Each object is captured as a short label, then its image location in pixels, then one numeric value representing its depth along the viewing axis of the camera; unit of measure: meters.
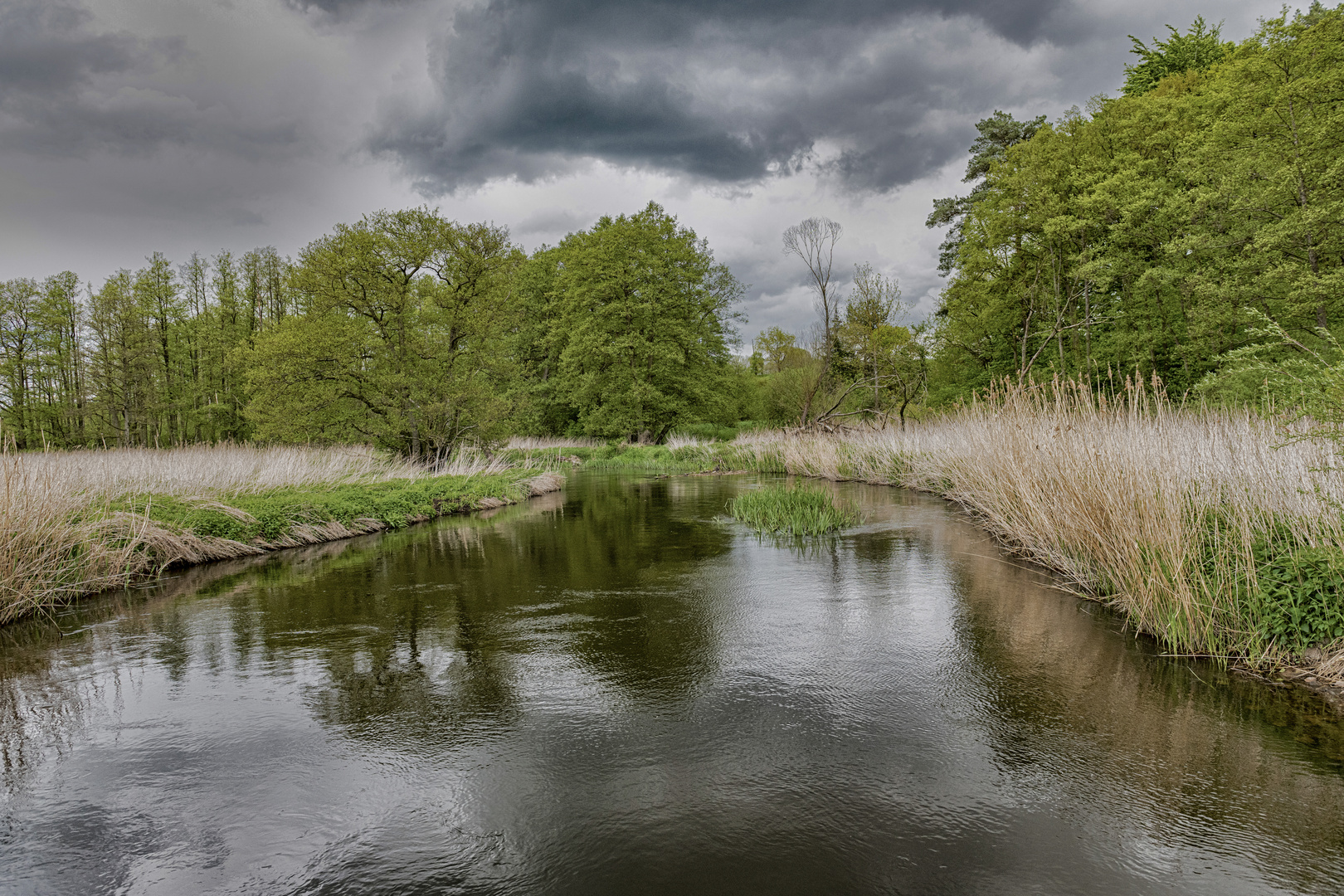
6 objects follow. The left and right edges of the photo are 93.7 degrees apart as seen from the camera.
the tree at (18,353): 30.42
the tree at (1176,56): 26.30
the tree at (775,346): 55.56
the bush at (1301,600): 4.09
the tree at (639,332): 34.28
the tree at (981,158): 31.92
